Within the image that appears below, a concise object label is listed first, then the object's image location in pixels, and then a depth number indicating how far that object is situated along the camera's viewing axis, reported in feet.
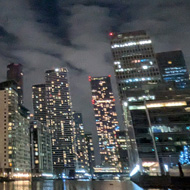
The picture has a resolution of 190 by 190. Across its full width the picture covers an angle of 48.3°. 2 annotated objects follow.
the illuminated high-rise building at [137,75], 631.97
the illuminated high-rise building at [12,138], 516.65
